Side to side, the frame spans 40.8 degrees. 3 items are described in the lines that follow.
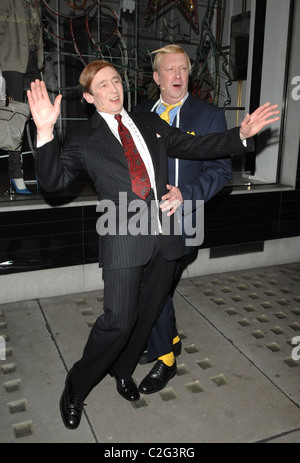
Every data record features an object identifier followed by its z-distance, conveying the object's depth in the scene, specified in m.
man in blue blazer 2.01
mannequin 3.11
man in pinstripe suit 1.71
